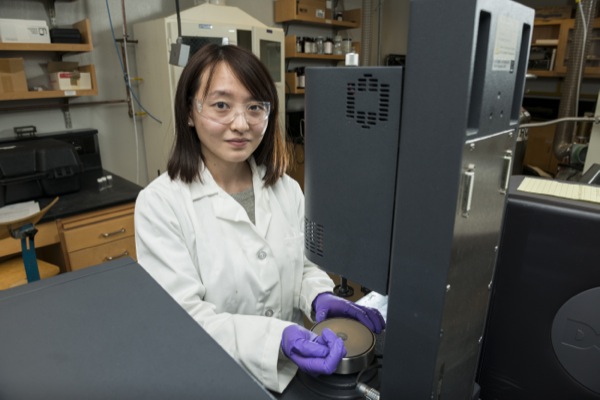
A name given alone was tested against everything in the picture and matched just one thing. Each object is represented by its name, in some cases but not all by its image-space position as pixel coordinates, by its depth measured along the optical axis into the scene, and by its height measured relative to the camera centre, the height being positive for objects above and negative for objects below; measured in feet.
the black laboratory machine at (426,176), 1.51 -0.38
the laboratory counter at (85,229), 6.35 -2.27
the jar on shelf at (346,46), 12.82 +1.30
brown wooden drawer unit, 6.51 -2.43
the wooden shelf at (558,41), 13.38 +1.57
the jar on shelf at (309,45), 12.11 +1.24
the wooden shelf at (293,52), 11.89 +1.03
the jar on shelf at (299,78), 12.11 +0.28
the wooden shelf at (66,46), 6.79 +0.70
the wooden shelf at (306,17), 11.61 +2.08
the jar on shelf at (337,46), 12.76 +1.29
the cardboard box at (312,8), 11.64 +2.27
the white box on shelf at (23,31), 6.75 +0.93
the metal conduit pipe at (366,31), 13.32 +1.85
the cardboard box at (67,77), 7.49 +0.18
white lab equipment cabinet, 7.90 +0.90
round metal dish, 2.30 -1.52
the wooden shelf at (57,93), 7.01 -0.11
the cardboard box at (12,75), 6.95 +0.19
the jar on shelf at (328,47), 12.44 +1.24
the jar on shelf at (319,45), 12.34 +1.28
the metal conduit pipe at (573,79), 8.90 +0.24
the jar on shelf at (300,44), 11.99 +1.25
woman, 3.20 -1.14
